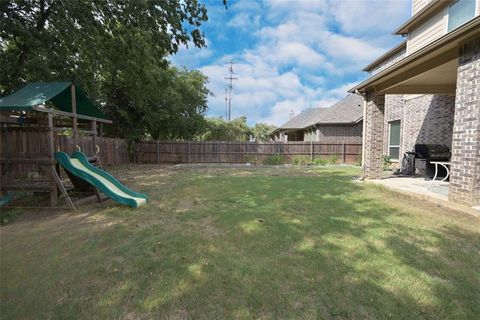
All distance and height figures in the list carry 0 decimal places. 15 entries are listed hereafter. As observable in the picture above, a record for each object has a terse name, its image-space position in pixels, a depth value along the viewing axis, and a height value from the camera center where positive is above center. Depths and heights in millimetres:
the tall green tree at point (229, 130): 34959 +2260
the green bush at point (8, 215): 4457 -1339
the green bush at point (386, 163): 11204 -759
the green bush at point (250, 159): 17562 -962
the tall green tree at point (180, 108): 18406 +2892
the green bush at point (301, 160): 16683 -969
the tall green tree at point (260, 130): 48612 +3005
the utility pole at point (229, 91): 36938 +8515
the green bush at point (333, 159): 16906 -892
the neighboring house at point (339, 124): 17969 +1612
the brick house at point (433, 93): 4426 +1617
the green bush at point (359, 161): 15858 -964
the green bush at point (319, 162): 16422 -1078
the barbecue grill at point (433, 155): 7605 -259
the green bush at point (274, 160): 16969 -984
